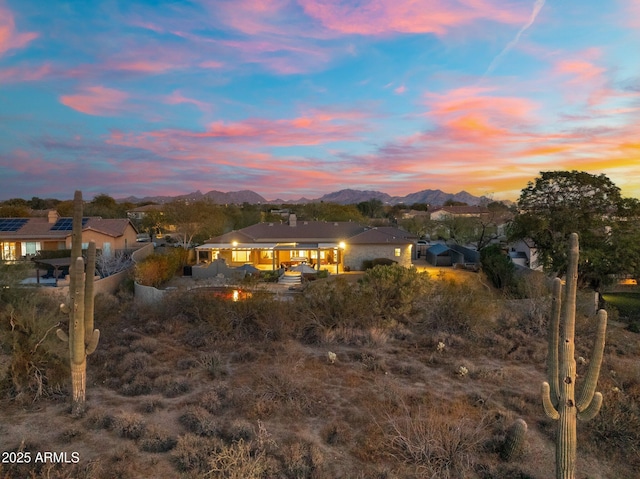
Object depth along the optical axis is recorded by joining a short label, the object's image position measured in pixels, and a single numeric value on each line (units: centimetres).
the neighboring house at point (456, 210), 9314
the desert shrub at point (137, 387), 1136
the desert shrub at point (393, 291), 1784
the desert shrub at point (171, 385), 1126
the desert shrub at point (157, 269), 2344
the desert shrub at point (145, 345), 1463
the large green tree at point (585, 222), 2108
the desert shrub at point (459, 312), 1697
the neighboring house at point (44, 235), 3325
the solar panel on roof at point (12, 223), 3385
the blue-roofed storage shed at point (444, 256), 3691
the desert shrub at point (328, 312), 1675
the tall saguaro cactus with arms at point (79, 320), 979
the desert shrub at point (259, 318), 1636
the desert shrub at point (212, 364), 1270
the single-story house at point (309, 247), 3183
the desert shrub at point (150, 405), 1015
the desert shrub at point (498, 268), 2688
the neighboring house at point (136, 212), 7100
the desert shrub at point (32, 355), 1095
